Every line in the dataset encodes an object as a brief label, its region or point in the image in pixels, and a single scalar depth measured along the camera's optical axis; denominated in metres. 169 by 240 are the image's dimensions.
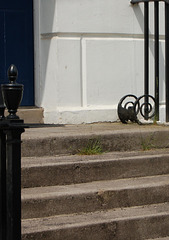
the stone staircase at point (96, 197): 6.36
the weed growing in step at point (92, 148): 7.93
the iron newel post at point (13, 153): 5.07
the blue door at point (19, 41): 9.93
